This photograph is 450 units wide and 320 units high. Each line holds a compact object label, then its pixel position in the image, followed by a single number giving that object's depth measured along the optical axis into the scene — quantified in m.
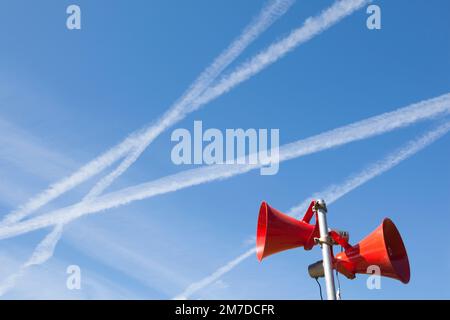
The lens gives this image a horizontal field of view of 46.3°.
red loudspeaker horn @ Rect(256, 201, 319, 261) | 7.40
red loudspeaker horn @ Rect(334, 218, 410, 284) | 7.23
